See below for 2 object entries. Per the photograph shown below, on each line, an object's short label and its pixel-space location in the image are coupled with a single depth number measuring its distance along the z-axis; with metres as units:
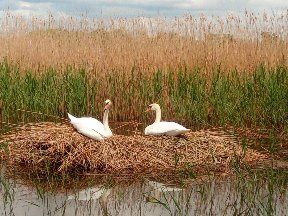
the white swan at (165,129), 8.62
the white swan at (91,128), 8.26
